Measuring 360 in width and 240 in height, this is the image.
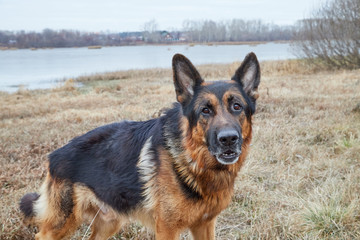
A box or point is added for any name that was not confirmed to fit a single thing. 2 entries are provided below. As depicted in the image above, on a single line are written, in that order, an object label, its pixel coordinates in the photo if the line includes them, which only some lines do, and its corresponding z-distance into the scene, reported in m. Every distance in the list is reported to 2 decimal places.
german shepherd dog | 2.86
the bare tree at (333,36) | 19.61
